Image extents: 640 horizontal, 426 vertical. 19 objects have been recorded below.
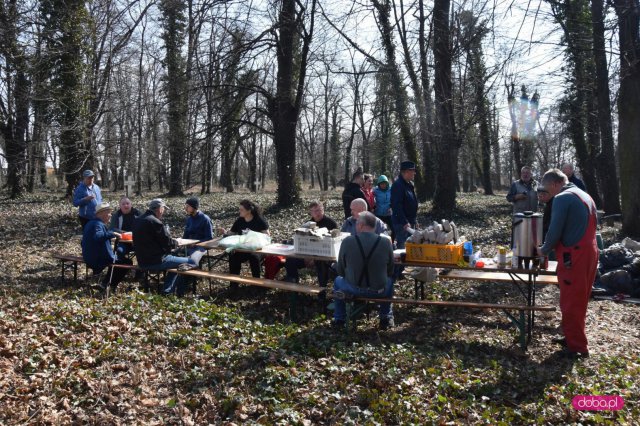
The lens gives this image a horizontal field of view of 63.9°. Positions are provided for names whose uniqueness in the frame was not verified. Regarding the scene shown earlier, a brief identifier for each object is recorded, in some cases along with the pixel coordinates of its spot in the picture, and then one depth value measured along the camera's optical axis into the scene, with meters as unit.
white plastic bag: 7.97
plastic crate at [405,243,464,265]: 6.18
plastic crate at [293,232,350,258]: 7.16
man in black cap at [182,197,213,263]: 9.24
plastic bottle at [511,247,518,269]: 5.91
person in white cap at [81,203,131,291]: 8.32
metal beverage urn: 5.62
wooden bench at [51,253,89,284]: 8.94
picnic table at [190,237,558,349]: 5.70
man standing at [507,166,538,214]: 10.30
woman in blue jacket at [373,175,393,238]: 10.12
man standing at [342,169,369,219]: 9.97
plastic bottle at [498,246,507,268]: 6.06
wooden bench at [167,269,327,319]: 6.69
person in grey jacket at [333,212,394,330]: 5.97
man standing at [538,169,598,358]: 5.23
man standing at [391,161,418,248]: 8.57
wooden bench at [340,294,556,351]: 5.59
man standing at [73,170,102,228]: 10.91
